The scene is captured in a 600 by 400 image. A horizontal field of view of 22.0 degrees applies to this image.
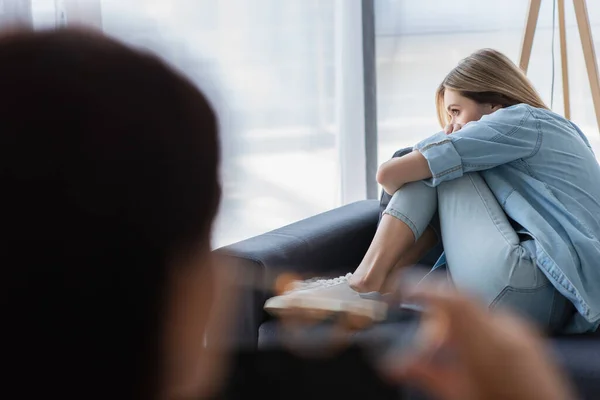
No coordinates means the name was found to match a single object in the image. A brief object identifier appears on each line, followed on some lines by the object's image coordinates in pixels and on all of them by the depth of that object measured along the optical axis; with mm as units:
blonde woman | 3184
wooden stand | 4291
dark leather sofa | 3078
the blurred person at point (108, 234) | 769
